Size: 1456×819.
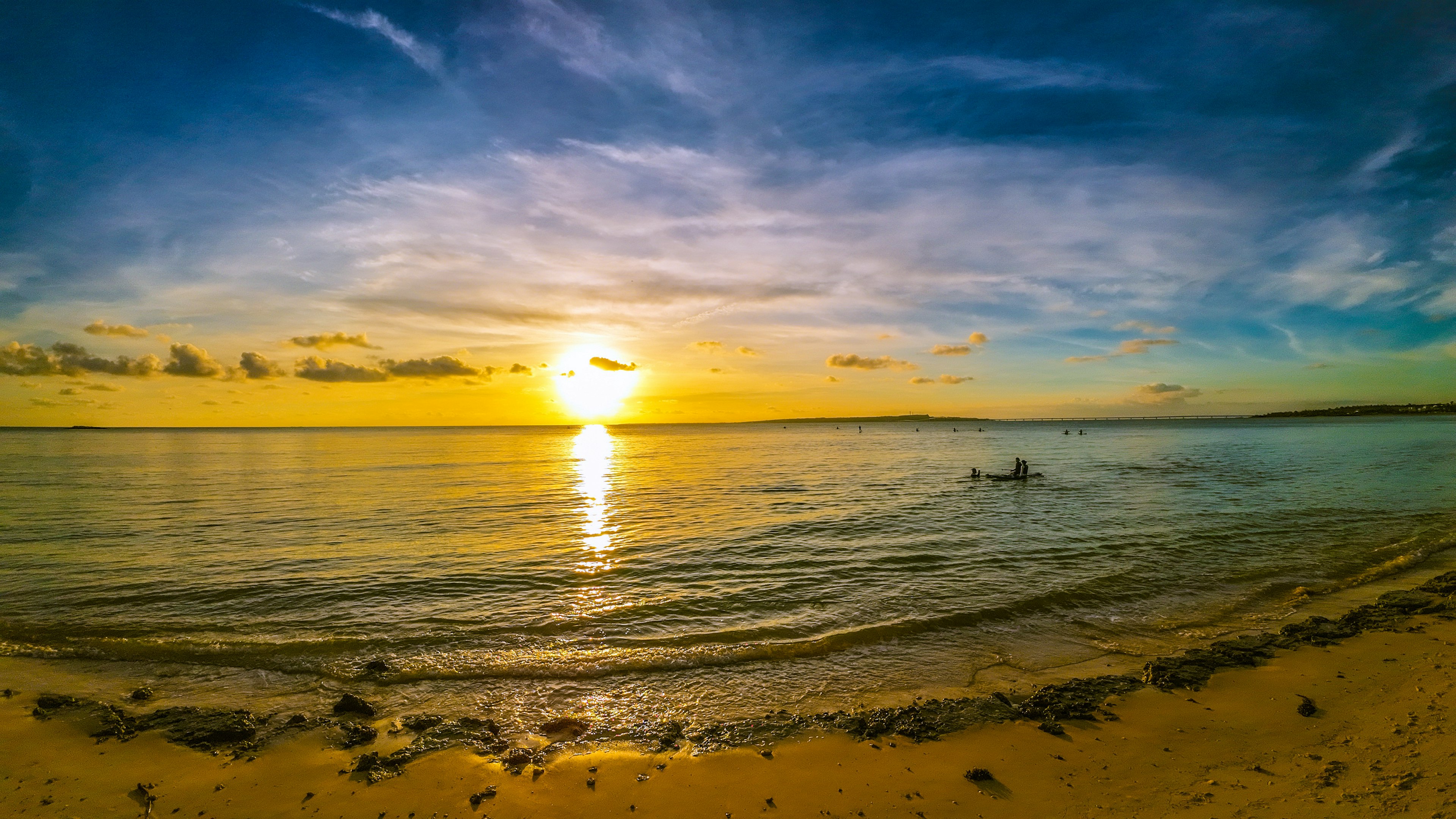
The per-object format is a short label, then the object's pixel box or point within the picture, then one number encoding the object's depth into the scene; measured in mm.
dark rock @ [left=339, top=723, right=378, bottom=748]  8570
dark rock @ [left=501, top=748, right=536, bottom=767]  7973
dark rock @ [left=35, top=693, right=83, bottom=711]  9532
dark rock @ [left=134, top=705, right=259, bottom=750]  8633
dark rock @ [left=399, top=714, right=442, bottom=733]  9000
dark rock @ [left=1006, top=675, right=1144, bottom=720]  8984
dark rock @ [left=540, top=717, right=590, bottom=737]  8898
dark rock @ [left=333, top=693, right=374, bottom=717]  9578
